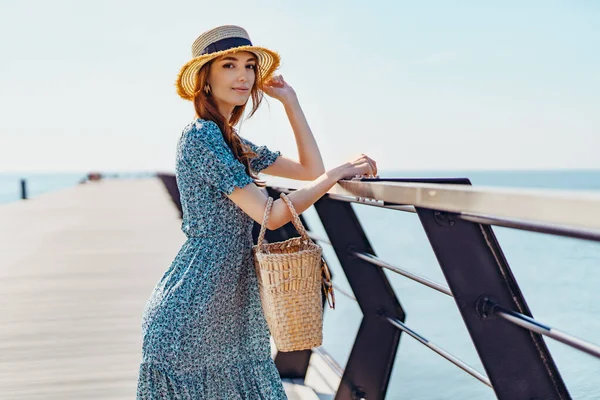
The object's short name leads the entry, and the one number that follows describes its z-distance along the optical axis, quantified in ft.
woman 6.07
